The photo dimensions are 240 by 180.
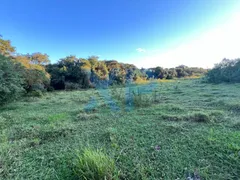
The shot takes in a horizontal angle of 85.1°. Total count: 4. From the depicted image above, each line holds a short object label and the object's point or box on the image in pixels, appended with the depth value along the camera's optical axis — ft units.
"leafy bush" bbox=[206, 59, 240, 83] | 32.33
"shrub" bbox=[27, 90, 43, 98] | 25.27
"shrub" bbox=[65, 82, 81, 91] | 45.94
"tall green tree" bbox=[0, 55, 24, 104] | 14.09
